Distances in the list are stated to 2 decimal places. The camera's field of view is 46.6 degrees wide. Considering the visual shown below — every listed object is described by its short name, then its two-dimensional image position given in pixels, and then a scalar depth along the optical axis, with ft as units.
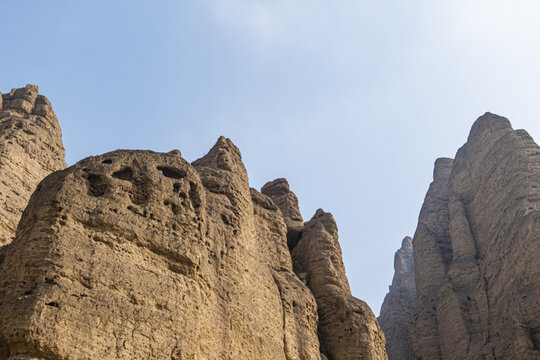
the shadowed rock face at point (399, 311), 185.47
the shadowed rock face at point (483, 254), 124.67
